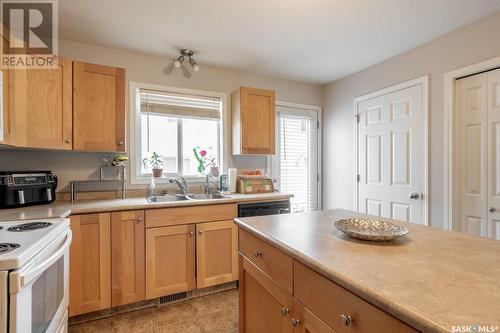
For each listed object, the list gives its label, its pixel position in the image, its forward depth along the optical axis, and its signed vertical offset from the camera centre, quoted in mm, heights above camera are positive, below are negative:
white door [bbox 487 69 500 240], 2041 +84
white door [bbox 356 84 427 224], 2588 +121
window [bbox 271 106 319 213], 3521 +123
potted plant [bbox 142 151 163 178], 2742 +42
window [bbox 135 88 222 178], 2768 +433
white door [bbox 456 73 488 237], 2129 +126
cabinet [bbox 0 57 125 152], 1792 +477
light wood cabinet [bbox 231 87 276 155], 2902 +527
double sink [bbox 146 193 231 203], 2630 -337
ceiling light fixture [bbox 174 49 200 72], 2653 +1155
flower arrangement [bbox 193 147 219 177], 2988 +32
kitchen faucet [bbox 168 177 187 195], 2770 -190
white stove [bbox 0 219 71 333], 1005 -493
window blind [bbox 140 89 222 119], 2770 +710
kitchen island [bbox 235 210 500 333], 601 -334
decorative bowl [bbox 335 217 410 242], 1062 -294
